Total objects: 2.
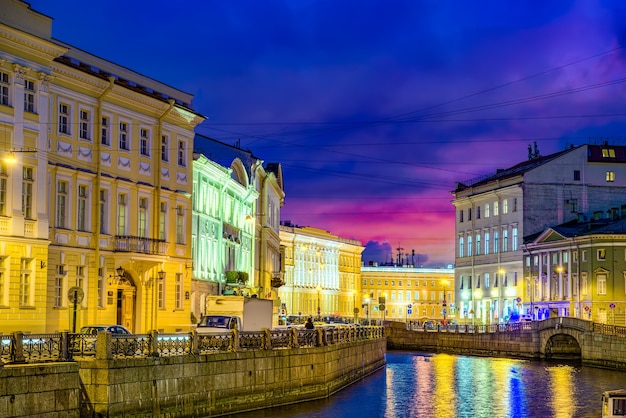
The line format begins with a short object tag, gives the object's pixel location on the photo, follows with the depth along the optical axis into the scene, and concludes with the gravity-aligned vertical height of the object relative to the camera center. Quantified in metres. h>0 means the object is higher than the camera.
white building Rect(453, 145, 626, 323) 107.19 +9.84
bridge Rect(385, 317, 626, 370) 72.38 -3.40
